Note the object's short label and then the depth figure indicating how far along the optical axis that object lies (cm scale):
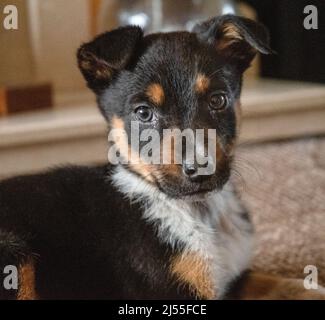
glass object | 95
